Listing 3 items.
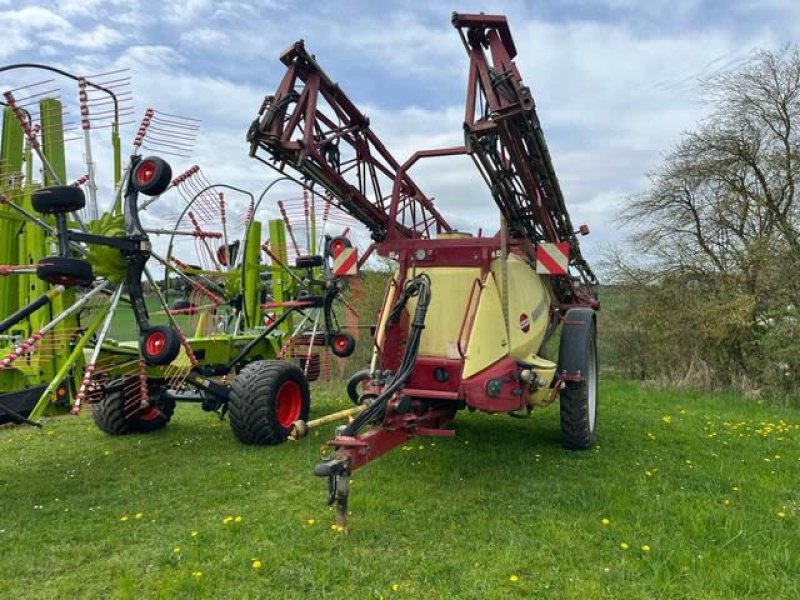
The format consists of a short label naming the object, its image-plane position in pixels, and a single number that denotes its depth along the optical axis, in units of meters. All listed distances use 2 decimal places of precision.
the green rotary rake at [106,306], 4.62
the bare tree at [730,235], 11.05
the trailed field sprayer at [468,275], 4.39
